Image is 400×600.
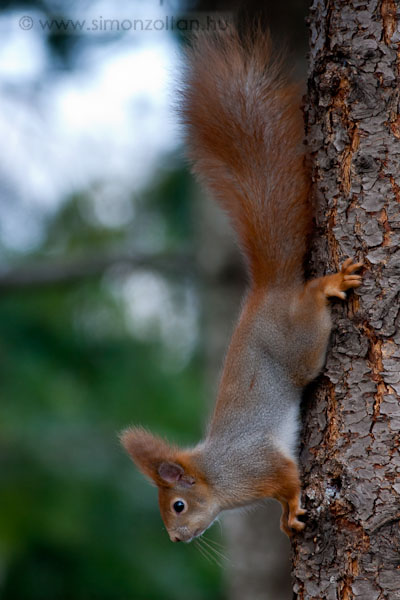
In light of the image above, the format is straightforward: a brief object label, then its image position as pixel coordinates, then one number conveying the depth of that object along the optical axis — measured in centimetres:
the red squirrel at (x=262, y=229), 370
